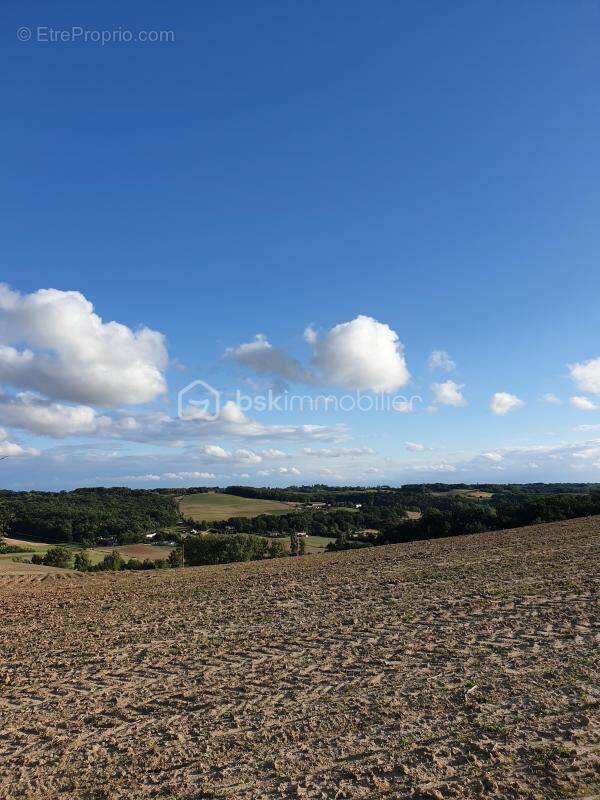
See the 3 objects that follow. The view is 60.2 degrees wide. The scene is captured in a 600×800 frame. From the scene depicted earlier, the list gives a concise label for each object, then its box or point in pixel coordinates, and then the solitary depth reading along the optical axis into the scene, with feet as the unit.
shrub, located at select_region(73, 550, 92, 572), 201.57
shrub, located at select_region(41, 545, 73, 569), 210.49
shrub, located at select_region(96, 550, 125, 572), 202.78
